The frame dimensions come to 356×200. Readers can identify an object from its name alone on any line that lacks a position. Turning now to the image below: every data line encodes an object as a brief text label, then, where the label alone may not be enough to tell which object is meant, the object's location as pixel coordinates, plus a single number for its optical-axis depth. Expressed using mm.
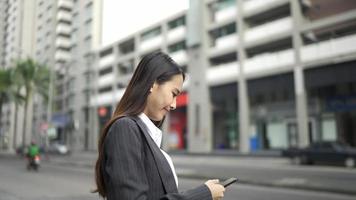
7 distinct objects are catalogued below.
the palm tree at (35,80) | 34000
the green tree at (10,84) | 24166
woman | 1320
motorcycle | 19250
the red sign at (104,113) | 42166
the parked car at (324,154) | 18969
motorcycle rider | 19406
